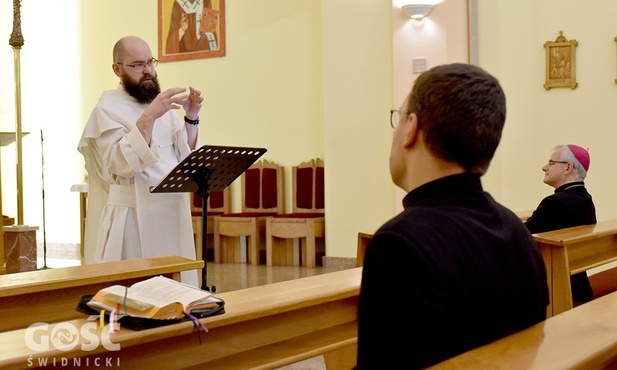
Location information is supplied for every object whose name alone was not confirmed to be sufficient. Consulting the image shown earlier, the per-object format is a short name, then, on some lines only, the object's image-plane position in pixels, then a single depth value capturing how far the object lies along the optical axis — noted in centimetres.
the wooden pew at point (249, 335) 225
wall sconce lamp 802
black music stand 403
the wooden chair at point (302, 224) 901
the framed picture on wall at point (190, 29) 1034
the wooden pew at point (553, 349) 166
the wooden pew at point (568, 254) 412
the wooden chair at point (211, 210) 980
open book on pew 235
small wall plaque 758
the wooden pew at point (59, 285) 293
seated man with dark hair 158
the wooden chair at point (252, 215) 936
